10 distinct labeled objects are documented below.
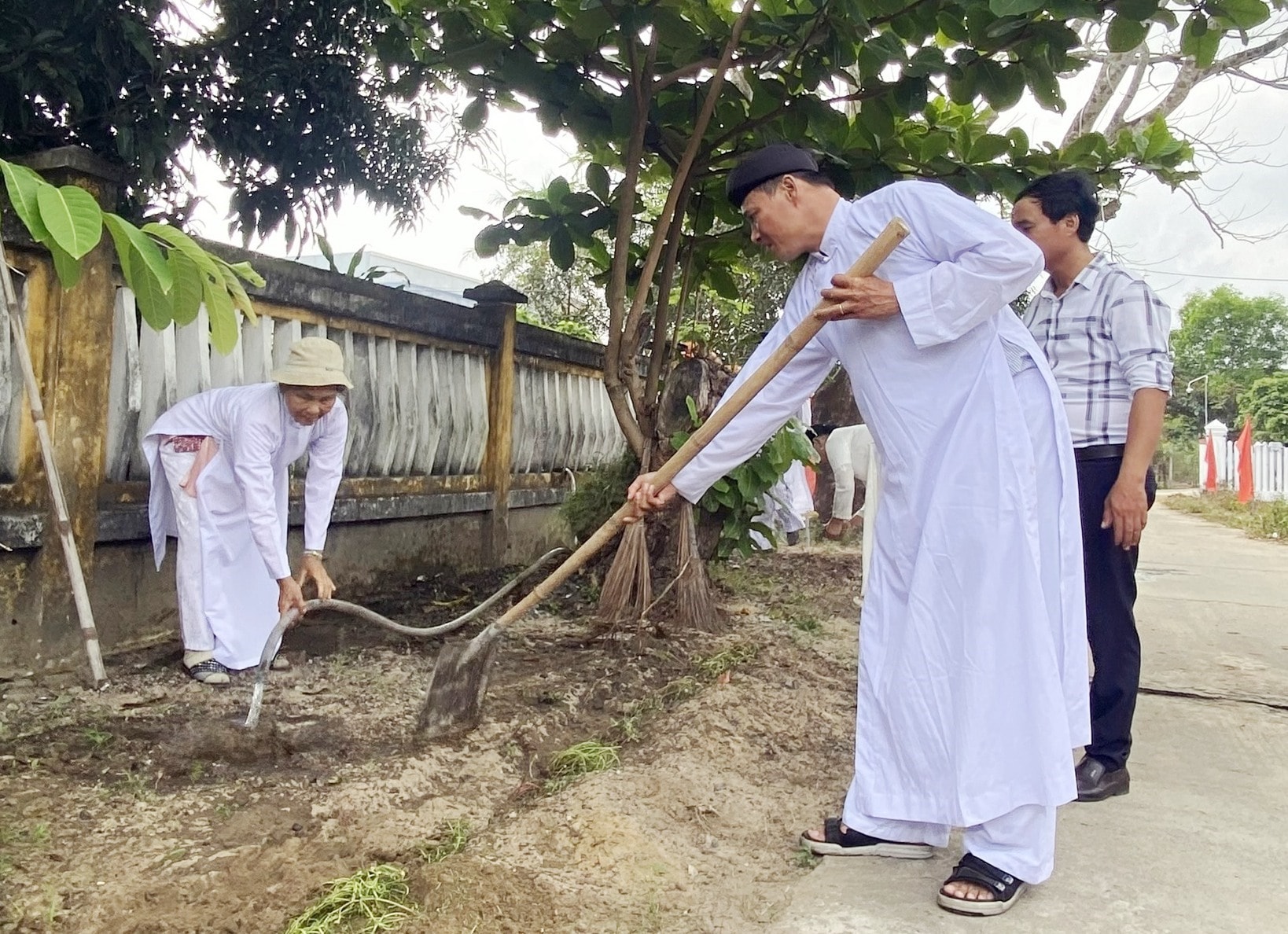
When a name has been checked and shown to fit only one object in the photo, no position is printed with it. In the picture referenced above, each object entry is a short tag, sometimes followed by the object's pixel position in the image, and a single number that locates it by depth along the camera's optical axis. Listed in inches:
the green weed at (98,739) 119.2
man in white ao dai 88.4
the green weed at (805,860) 97.4
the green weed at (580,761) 116.0
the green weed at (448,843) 93.5
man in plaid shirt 115.0
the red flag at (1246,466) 721.6
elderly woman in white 147.3
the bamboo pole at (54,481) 126.6
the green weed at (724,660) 163.6
